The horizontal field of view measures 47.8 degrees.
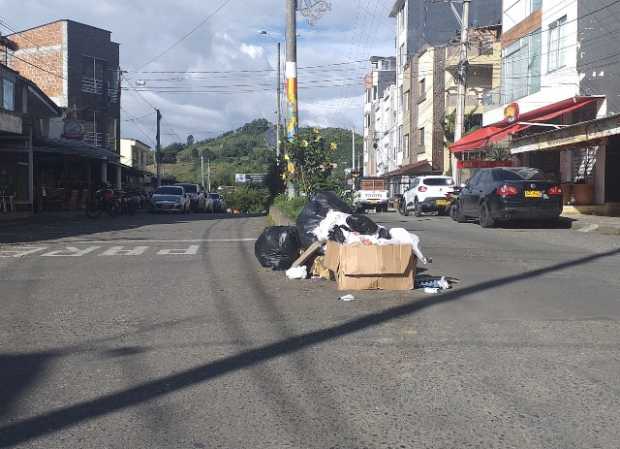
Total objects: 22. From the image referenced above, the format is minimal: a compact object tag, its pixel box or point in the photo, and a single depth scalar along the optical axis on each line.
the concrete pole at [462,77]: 29.23
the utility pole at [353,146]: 80.06
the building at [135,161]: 53.41
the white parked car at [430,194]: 27.36
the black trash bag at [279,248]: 10.20
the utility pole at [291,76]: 17.70
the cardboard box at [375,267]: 8.13
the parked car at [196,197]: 38.94
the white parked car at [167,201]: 33.56
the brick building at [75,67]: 42.97
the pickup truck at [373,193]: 36.69
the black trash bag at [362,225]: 8.94
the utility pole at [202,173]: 95.31
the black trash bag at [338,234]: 8.74
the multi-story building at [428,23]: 55.19
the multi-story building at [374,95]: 79.31
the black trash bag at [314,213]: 9.98
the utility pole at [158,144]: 52.38
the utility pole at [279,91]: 46.62
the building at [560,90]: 21.62
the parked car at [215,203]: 43.84
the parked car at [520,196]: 17.47
